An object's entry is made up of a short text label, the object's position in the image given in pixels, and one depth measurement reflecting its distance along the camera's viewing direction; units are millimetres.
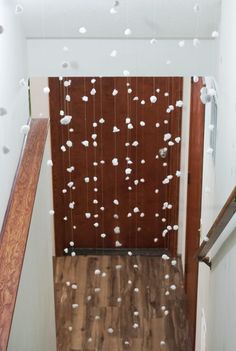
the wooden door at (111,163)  6816
